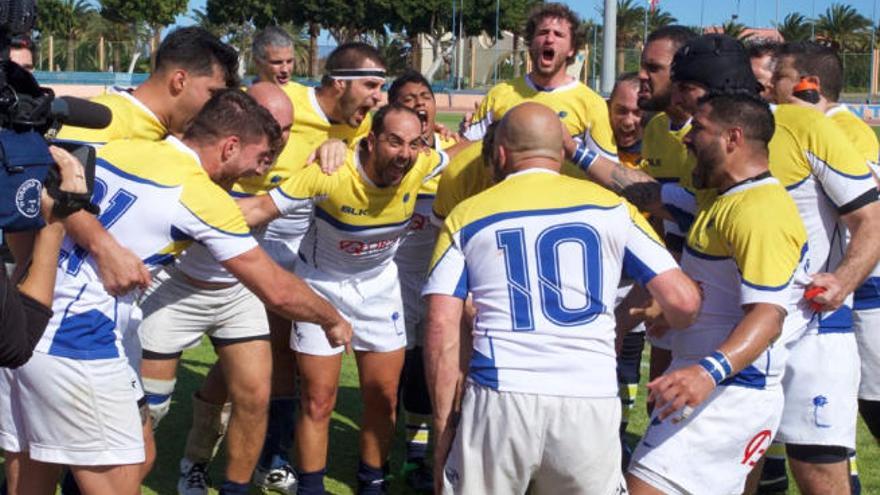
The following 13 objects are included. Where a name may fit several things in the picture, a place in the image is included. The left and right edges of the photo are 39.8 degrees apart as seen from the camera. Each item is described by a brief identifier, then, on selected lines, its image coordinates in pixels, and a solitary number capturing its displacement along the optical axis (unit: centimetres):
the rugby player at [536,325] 423
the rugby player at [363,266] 615
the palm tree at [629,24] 7569
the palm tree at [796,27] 7012
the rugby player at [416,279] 701
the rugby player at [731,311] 448
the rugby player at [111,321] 460
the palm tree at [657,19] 7594
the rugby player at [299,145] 694
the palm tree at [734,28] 6550
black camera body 314
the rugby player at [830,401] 517
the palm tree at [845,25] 7106
